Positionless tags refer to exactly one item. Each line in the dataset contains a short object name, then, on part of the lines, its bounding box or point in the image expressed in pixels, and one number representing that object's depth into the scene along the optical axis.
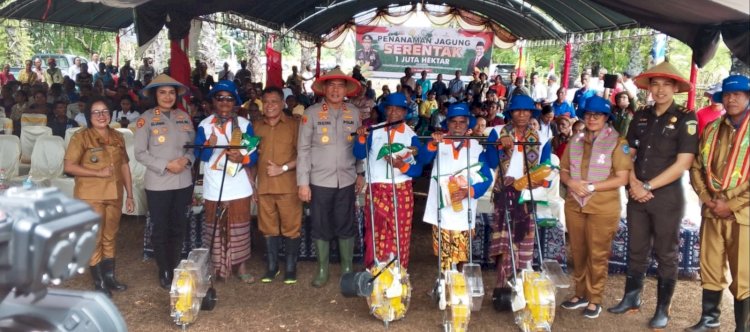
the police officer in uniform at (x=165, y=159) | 4.49
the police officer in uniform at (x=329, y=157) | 4.64
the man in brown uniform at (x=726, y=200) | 3.68
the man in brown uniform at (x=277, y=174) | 4.75
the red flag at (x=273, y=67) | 9.92
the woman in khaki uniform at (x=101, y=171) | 4.36
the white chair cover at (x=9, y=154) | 6.39
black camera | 1.22
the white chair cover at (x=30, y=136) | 7.15
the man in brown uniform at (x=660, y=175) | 3.94
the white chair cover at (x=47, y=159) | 6.33
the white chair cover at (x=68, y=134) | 6.64
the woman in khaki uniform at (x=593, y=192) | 4.12
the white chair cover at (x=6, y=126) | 7.75
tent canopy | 3.80
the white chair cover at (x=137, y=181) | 6.06
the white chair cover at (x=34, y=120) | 8.34
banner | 18.36
